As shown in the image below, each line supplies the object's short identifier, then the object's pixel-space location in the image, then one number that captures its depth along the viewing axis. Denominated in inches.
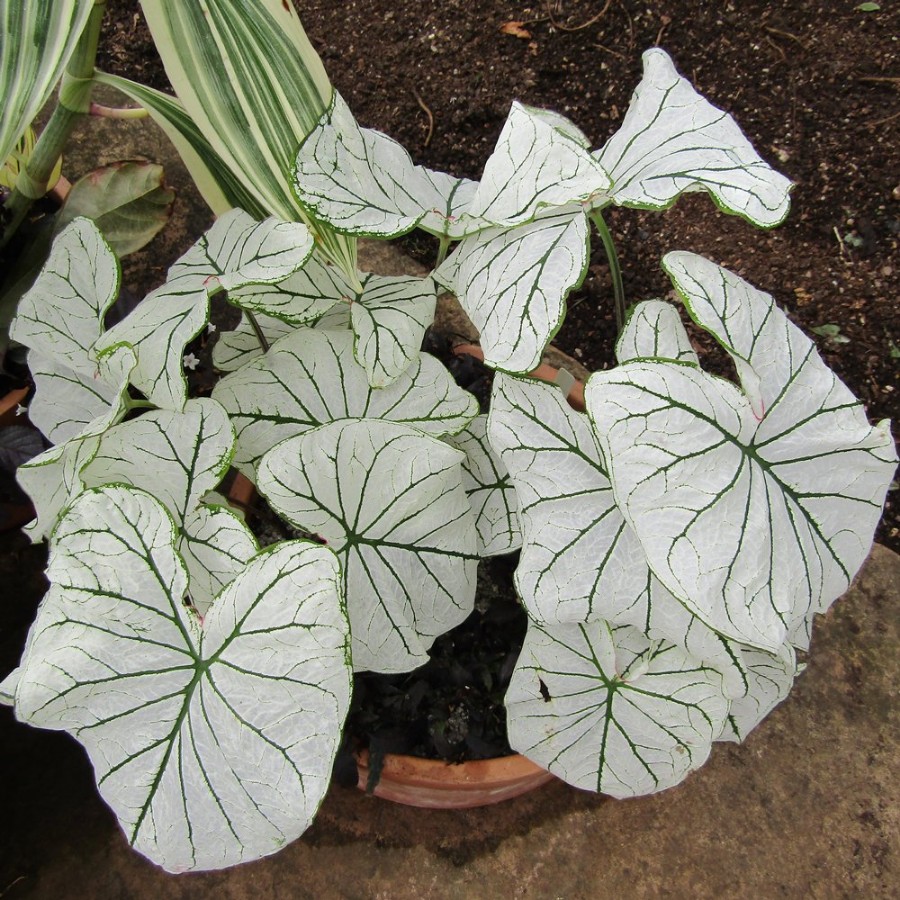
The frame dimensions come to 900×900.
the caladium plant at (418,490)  28.2
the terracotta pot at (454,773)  45.6
